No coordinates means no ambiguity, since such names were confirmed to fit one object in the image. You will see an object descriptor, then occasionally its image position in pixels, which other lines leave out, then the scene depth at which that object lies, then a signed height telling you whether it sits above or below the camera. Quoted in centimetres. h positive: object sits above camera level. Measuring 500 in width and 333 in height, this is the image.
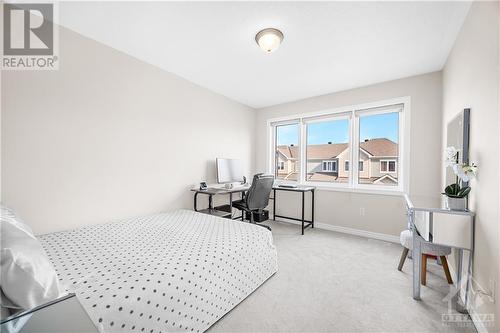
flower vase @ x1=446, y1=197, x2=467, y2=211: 163 -29
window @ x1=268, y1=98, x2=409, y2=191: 322 +32
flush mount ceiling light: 195 +122
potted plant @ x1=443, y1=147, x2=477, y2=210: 154 -15
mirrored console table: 154 -52
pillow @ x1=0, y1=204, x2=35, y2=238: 119 -33
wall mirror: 170 +28
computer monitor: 348 -10
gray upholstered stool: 181 -76
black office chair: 298 -46
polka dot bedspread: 112 -69
